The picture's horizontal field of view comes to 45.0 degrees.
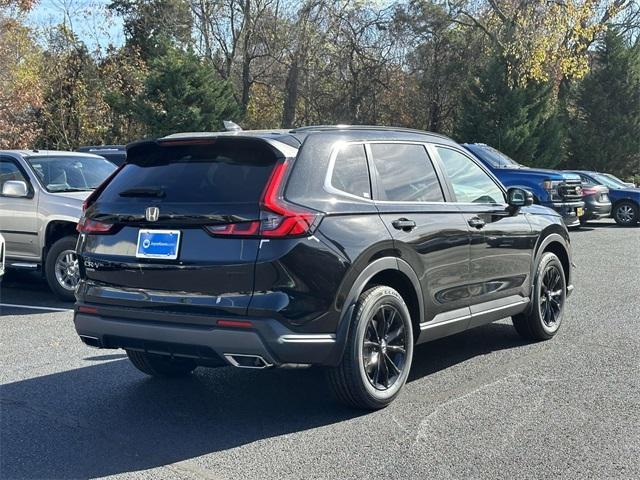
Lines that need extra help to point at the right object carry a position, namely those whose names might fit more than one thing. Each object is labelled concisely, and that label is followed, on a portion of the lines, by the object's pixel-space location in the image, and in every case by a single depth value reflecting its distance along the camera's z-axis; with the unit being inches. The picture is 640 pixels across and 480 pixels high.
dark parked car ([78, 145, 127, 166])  559.5
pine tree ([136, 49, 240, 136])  1178.6
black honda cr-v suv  174.9
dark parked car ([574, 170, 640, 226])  832.3
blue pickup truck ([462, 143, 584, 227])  658.2
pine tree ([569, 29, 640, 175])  1320.1
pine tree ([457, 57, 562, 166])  1203.9
